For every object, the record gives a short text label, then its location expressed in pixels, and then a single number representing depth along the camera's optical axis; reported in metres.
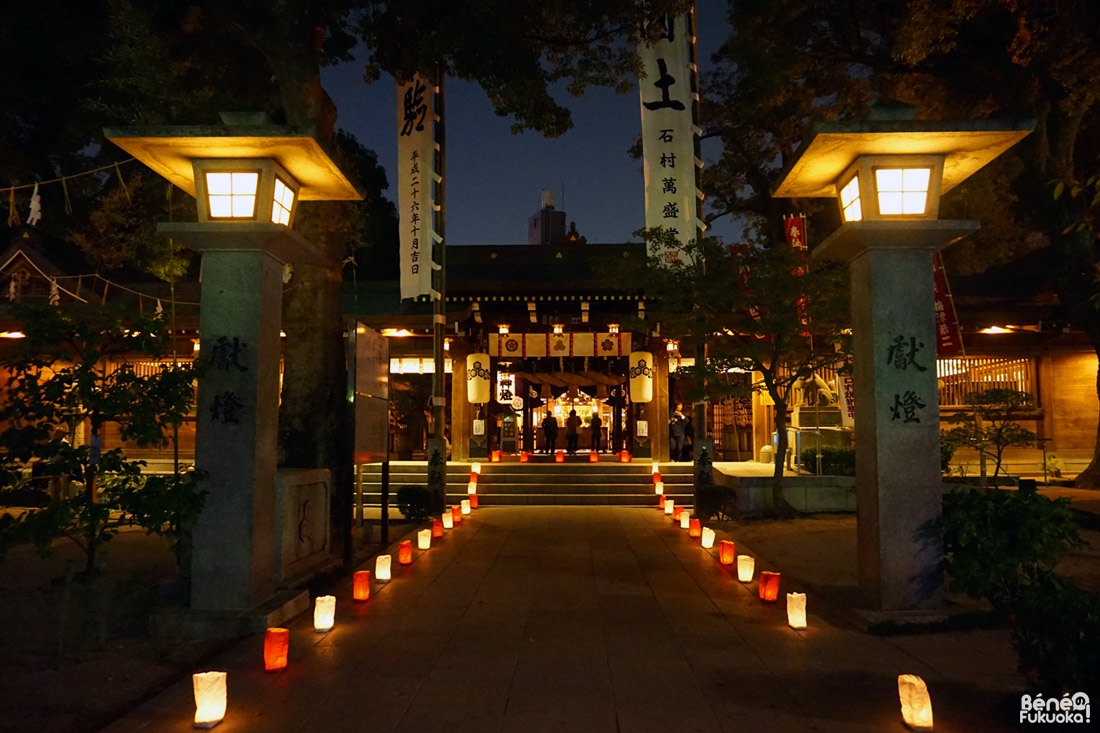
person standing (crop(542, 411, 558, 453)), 22.86
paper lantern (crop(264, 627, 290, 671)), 5.59
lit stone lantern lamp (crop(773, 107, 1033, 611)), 6.84
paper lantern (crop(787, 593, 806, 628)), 6.88
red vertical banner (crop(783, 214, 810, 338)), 16.05
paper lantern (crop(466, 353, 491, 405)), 20.09
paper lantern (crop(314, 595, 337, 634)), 6.73
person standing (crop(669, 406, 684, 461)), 21.42
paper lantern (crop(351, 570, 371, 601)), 8.00
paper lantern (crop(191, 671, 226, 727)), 4.55
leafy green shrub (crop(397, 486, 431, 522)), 14.70
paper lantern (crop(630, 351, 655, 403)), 19.95
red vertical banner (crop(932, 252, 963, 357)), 14.20
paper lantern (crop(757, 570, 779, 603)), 7.91
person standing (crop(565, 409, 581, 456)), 23.17
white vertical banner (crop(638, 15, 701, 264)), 15.17
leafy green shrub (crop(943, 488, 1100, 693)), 4.26
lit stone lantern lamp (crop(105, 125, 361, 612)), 6.81
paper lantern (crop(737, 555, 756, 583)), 8.91
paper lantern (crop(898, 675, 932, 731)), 4.41
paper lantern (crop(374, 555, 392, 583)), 9.09
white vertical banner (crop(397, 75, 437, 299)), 15.06
